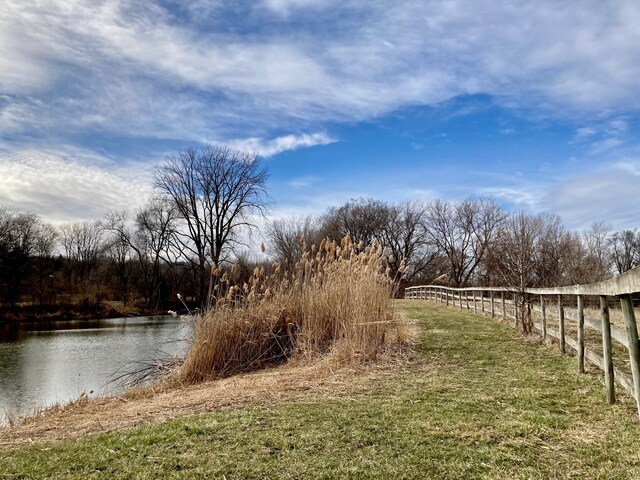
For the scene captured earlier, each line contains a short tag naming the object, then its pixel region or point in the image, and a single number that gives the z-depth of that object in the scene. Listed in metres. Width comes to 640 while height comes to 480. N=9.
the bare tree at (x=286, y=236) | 39.01
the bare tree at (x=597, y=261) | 23.58
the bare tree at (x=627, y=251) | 39.75
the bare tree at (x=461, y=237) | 43.75
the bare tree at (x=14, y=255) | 33.09
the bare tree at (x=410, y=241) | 46.50
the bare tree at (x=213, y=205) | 40.25
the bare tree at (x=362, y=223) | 47.44
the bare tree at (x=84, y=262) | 50.99
